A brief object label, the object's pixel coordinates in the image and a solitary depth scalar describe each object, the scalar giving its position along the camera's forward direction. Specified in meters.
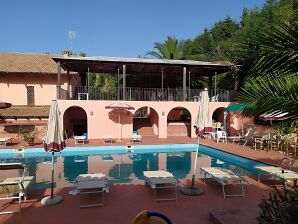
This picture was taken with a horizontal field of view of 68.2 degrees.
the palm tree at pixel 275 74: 2.16
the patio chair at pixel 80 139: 13.53
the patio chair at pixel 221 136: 14.40
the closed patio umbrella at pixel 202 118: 6.09
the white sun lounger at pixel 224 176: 5.82
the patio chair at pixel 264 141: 11.43
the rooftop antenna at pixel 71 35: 23.35
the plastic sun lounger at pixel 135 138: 14.14
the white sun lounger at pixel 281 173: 5.95
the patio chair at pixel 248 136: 12.46
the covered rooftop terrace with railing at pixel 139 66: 15.05
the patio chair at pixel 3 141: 12.68
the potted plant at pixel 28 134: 12.87
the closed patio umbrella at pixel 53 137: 5.34
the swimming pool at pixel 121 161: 8.51
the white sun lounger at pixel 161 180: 5.55
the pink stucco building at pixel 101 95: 15.39
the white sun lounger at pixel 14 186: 5.05
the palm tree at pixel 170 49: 27.00
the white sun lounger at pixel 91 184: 5.28
